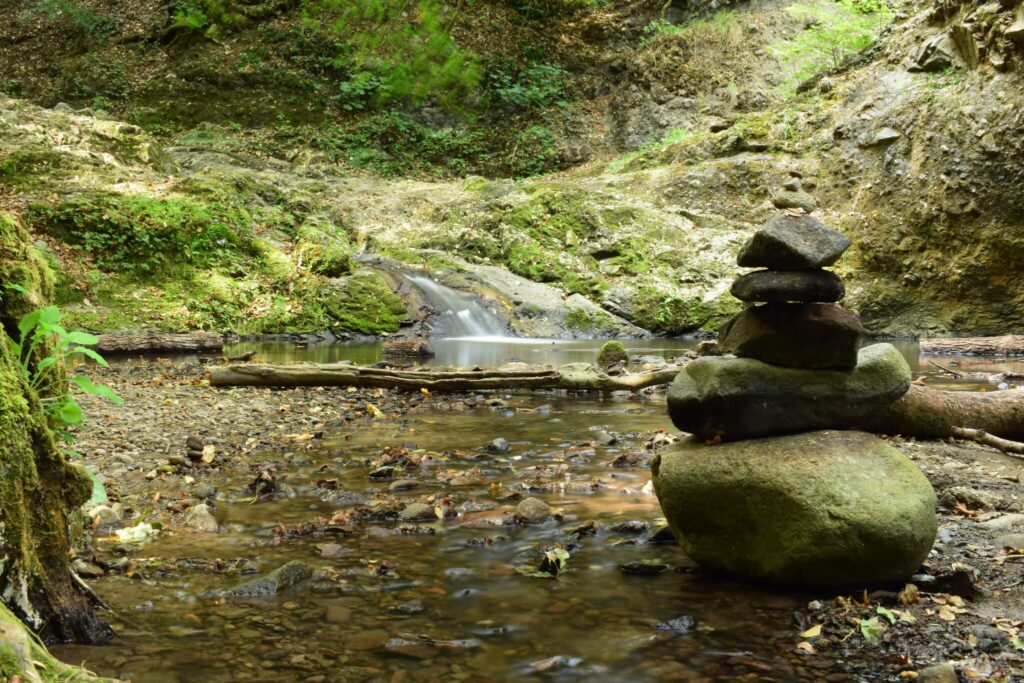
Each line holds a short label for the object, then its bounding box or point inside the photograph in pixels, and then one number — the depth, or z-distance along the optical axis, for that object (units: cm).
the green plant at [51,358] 302
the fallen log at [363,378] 1021
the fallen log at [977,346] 1634
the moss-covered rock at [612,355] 1303
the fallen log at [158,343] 1446
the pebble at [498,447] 697
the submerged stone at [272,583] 371
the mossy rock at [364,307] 1886
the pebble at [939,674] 281
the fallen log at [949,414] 710
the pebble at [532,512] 494
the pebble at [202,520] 467
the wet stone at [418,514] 495
